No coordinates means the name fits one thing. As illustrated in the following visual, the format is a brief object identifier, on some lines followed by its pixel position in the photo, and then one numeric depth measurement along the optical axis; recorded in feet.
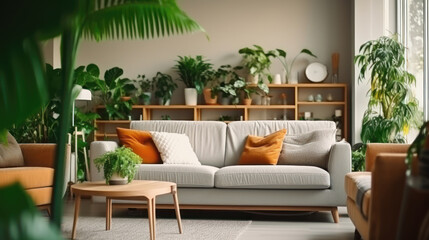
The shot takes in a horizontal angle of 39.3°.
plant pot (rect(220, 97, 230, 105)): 25.09
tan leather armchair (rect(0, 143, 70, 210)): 15.08
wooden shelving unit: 24.66
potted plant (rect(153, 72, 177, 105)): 25.32
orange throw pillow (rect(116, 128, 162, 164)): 17.84
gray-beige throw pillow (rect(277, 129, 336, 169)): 17.22
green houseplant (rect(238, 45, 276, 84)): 24.47
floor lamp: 20.99
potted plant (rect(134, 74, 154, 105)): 25.52
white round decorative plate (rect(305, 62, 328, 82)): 24.72
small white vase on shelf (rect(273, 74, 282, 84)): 24.64
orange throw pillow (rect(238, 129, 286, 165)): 17.51
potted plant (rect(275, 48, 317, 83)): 24.92
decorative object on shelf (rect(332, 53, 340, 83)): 24.49
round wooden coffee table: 12.82
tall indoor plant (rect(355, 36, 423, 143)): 20.35
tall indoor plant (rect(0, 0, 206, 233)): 1.89
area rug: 13.92
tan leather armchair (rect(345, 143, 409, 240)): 8.61
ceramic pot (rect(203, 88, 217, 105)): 25.09
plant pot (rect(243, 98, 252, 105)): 24.89
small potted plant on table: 13.87
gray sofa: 16.16
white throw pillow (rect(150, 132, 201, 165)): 17.71
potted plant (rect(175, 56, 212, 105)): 24.89
